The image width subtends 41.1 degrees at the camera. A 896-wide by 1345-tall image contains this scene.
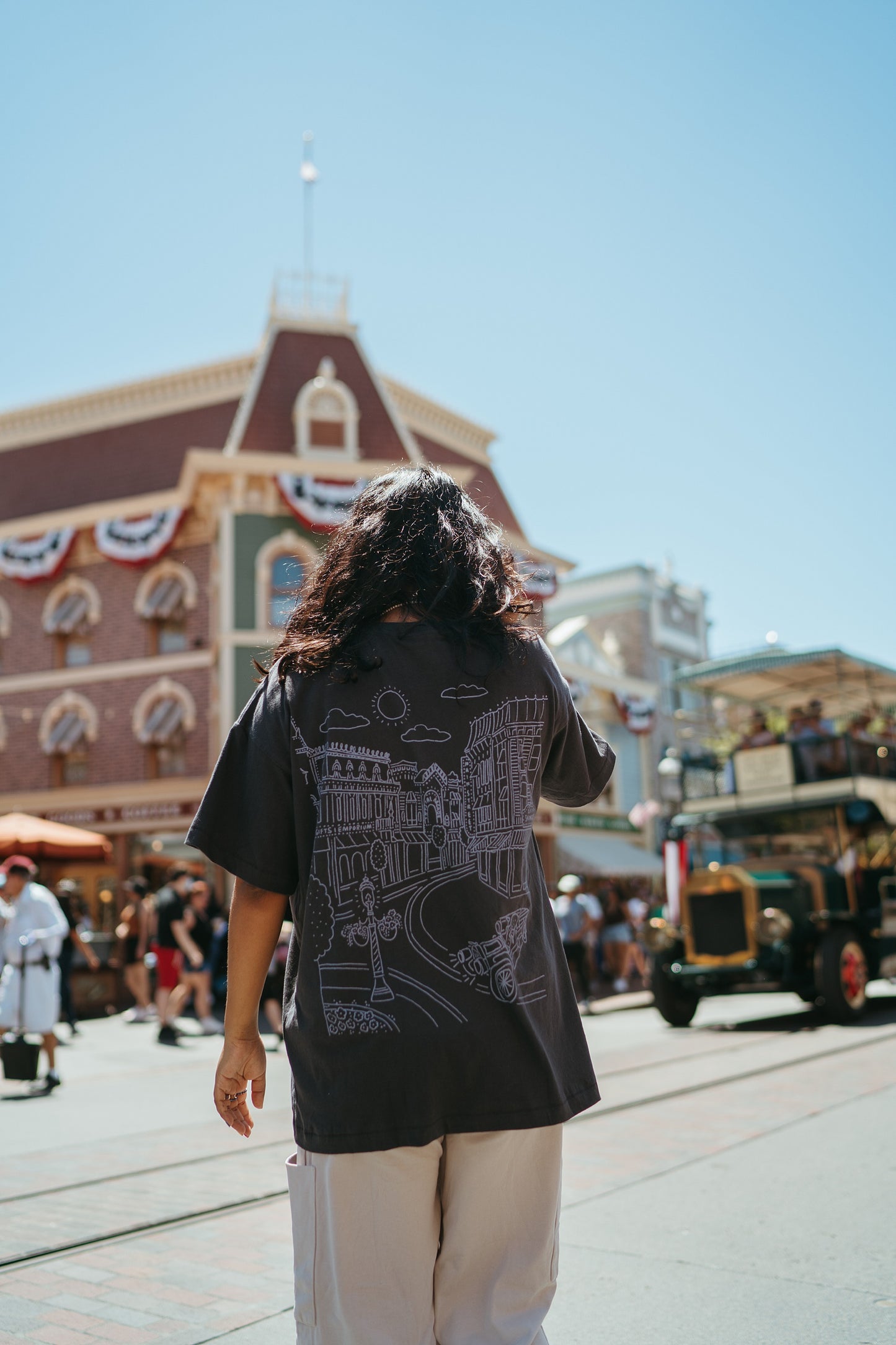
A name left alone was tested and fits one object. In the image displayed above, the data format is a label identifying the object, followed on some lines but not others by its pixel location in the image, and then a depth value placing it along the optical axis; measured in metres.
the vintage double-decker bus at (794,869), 12.02
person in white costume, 8.52
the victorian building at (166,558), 22.14
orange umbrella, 14.64
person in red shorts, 11.98
